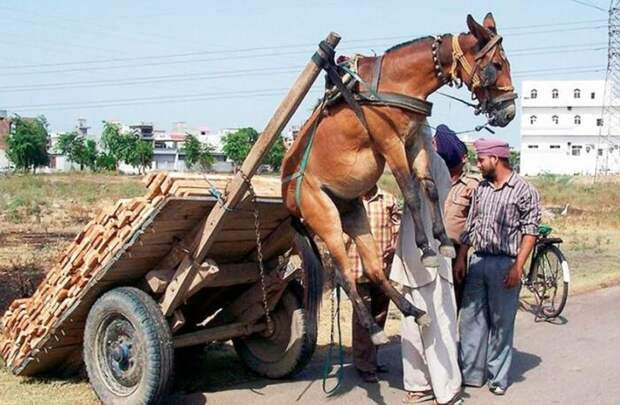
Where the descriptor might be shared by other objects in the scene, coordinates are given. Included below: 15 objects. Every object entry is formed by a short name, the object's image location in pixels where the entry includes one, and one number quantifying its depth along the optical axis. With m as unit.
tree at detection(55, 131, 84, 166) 99.69
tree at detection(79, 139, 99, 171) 99.31
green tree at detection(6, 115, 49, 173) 87.44
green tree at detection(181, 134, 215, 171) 93.98
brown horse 4.93
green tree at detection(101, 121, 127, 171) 97.75
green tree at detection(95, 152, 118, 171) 98.12
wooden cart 5.63
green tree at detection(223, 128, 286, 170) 96.40
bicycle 9.67
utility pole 80.88
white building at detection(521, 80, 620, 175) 94.94
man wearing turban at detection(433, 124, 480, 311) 6.80
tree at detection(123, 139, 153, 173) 97.38
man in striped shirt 6.30
